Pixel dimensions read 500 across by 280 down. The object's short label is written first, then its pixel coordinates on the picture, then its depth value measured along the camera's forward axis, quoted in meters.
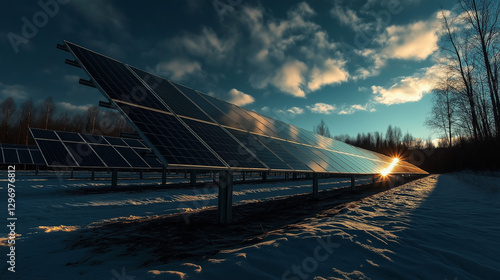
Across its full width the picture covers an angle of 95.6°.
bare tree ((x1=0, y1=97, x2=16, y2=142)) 55.03
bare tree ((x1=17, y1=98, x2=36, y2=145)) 57.47
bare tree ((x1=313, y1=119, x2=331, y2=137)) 96.19
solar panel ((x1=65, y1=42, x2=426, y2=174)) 5.98
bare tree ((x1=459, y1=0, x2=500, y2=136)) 27.02
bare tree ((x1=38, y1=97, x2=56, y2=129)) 60.66
